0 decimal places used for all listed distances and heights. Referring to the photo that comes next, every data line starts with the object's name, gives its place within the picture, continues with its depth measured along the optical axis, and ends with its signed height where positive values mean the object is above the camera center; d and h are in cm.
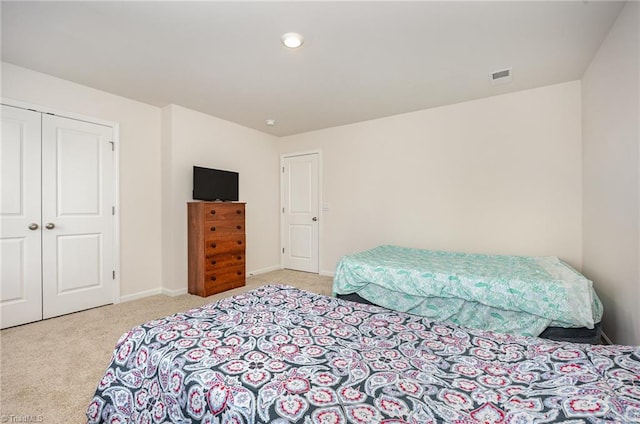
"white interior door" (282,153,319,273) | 501 +2
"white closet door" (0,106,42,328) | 273 -3
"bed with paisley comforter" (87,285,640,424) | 82 -55
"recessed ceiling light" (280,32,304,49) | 225 +136
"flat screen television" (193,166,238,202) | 383 +41
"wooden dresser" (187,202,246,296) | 372 -45
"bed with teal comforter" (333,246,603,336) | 219 -66
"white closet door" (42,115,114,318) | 300 +0
